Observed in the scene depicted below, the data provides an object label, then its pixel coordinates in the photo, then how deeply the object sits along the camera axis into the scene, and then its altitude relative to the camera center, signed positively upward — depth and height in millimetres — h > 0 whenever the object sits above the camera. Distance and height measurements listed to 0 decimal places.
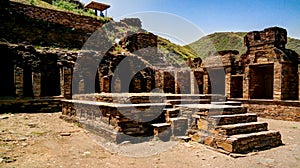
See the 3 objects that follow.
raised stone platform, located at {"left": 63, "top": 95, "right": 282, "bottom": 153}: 5586 -1115
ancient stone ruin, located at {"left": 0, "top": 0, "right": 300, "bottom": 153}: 6109 -268
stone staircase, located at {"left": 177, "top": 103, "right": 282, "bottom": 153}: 5410 -1182
